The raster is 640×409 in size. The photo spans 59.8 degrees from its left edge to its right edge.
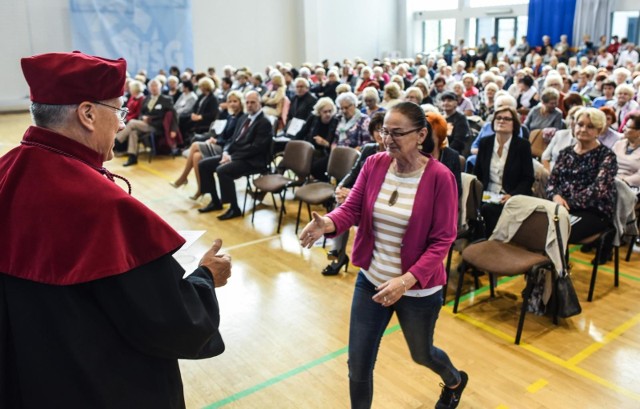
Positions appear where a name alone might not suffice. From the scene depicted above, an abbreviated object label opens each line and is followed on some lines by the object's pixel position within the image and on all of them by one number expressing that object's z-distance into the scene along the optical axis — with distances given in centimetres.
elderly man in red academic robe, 128
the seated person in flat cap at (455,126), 695
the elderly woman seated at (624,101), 773
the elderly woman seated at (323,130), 738
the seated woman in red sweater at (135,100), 1077
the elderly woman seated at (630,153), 524
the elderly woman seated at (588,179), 450
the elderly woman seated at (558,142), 582
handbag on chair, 397
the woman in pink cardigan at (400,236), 243
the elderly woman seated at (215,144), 766
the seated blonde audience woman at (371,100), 721
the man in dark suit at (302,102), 959
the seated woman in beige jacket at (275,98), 1050
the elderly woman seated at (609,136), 590
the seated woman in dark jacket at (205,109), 1044
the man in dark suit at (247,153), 699
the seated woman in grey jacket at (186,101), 1134
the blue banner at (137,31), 1716
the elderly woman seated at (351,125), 695
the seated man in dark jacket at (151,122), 1030
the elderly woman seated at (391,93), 848
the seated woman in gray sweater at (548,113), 716
